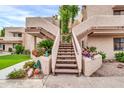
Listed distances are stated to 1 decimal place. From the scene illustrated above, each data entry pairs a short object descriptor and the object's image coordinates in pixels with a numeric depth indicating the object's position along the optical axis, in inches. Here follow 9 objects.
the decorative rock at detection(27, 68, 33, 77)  169.1
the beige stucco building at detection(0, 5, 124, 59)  276.5
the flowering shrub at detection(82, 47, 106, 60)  200.3
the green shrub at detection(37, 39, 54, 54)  242.9
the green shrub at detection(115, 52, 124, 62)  280.4
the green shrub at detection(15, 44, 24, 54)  500.1
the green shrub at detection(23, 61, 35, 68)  195.4
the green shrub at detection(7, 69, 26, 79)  162.2
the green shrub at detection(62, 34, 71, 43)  365.2
